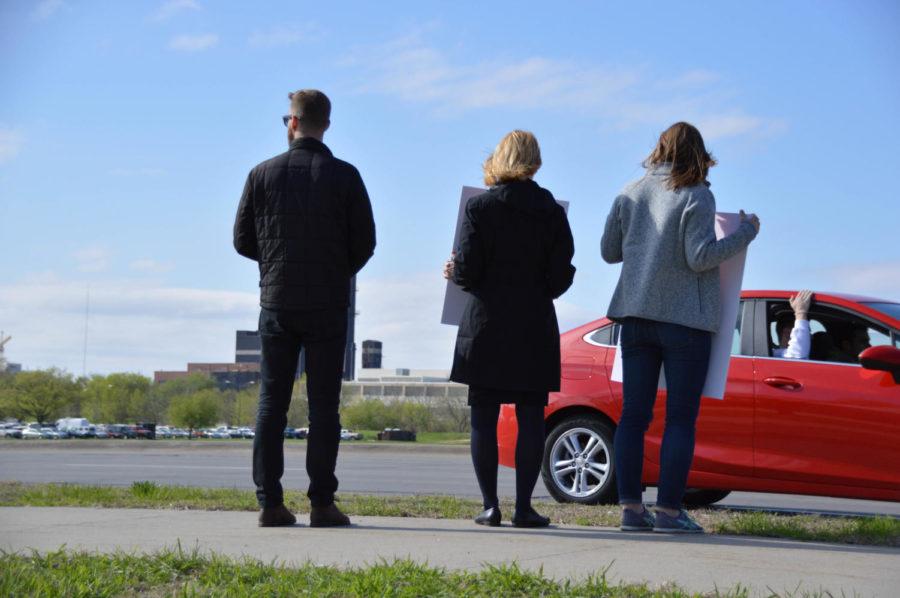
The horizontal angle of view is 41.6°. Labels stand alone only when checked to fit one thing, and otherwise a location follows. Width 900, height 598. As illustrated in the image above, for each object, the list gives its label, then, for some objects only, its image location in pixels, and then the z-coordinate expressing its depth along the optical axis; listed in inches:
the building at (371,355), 7657.5
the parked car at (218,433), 3971.2
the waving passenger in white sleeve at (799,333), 310.8
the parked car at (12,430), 3164.4
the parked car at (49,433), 2962.6
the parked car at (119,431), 3196.4
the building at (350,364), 5617.1
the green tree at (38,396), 4525.8
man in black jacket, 238.8
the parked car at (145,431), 2889.5
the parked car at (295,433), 3451.0
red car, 292.5
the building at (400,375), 6870.1
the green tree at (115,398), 5319.9
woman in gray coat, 235.0
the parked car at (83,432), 3120.1
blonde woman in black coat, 241.1
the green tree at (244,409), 5059.1
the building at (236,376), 7568.9
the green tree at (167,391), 5615.2
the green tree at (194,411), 5098.4
